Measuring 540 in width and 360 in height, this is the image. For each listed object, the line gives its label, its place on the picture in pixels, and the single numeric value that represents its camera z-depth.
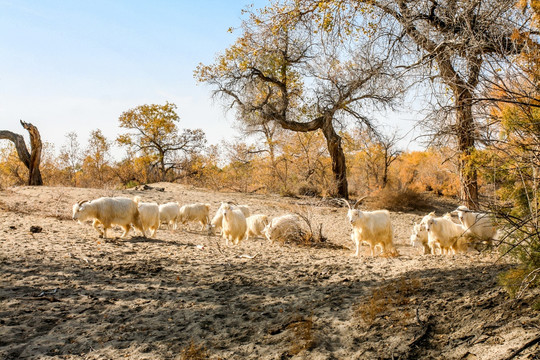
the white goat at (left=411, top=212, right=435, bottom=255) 10.32
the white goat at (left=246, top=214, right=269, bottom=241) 11.86
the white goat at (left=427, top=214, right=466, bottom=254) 9.23
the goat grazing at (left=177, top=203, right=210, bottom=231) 13.32
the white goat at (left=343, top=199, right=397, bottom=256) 9.12
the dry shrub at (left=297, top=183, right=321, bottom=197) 23.09
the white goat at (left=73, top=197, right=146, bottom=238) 9.56
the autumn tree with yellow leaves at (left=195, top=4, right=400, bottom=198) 21.00
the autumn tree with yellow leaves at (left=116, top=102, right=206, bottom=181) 32.53
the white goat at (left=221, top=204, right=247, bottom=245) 10.55
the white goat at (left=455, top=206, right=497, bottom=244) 8.83
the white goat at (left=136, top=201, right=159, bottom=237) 10.36
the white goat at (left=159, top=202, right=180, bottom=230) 12.70
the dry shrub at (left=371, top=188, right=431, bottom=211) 19.78
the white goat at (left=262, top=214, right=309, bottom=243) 10.28
